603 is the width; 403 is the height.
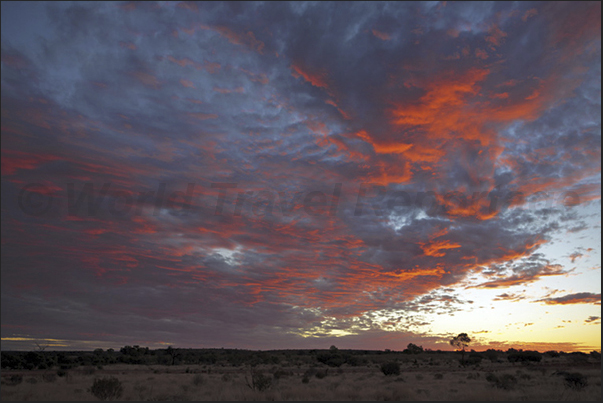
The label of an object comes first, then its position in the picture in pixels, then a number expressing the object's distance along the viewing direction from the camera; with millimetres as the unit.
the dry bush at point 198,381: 36891
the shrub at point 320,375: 46112
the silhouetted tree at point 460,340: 112812
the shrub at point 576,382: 31462
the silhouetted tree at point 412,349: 154875
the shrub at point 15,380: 35269
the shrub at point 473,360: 85419
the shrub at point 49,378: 38444
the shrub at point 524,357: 89062
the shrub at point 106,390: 24844
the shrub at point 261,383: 28964
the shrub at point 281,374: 41959
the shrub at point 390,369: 48781
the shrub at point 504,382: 32750
